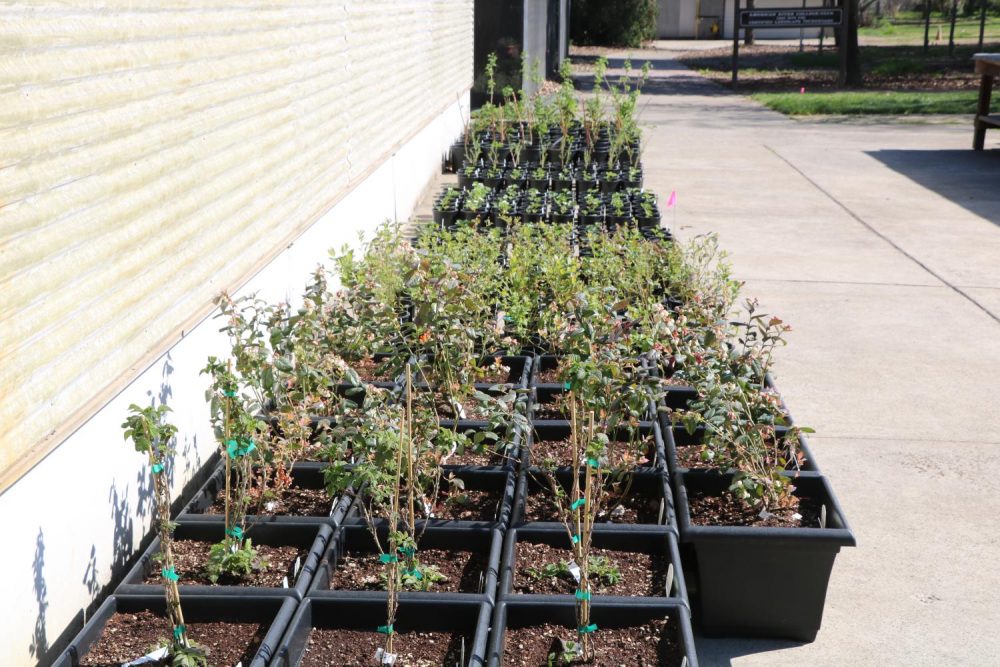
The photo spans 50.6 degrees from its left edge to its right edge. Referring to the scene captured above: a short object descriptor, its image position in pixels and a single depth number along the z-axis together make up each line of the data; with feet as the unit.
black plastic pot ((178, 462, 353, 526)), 10.59
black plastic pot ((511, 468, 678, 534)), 11.06
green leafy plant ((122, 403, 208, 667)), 8.30
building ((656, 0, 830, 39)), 158.10
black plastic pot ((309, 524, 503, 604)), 9.95
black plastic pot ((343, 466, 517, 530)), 11.71
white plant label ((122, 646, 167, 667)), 8.37
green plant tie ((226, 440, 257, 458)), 9.88
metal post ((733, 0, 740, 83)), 70.19
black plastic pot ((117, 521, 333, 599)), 9.29
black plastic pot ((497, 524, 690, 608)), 10.26
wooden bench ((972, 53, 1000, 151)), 41.09
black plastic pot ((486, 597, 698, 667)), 9.21
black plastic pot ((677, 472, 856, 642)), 10.25
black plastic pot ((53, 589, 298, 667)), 9.16
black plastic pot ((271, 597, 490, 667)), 9.18
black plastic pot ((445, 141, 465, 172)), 36.22
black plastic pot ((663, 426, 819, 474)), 11.85
